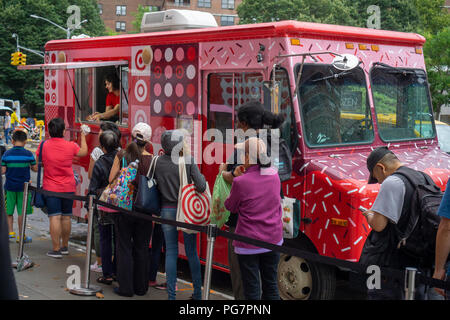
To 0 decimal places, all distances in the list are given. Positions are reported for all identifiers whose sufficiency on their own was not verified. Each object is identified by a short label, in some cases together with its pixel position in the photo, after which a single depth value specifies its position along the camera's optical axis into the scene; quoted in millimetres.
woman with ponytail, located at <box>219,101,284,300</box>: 5551
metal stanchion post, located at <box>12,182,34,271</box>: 7664
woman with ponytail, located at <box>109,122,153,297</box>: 6621
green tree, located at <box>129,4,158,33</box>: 70700
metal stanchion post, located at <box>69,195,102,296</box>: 6676
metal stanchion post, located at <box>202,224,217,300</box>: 5207
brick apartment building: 105125
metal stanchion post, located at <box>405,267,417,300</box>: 3768
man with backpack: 4320
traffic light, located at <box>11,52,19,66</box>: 29525
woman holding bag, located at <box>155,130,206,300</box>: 6070
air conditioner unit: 8133
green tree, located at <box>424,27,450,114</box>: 24109
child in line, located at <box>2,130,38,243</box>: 8727
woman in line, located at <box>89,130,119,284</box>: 7199
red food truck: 6125
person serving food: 8711
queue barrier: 3783
